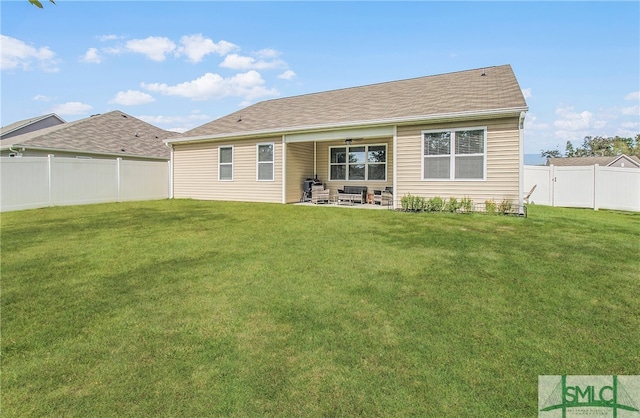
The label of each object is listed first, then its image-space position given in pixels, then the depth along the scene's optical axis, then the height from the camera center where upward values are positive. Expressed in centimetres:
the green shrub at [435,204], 1025 -25
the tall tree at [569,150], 5556 +793
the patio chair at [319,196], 1362 +1
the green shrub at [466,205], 990 -27
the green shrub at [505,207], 942 -32
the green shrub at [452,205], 1002 -27
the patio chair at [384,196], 1201 +1
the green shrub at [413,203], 1054 -22
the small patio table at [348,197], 1292 -3
